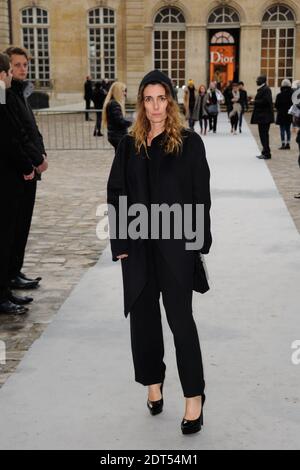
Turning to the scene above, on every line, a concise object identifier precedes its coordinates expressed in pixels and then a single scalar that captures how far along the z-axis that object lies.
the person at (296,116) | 11.08
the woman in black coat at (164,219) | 3.51
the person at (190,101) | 21.52
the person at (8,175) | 5.38
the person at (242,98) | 21.65
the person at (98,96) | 24.42
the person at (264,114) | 15.01
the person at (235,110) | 20.45
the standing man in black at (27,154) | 5.75
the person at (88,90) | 28.86
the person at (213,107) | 21.55
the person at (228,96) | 24.92
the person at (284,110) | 17.03
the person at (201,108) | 20.92
